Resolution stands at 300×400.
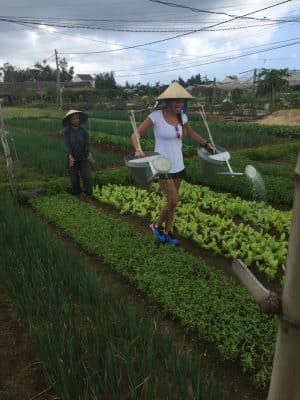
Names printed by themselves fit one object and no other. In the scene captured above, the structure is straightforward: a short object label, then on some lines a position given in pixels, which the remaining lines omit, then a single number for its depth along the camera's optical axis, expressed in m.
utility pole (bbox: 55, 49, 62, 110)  34.06
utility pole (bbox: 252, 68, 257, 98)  30.64
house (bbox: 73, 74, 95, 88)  85.03
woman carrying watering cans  4.26
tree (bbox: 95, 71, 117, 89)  63.06
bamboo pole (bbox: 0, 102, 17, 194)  6.87
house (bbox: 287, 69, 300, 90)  38.22
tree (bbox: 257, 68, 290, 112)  26.72
